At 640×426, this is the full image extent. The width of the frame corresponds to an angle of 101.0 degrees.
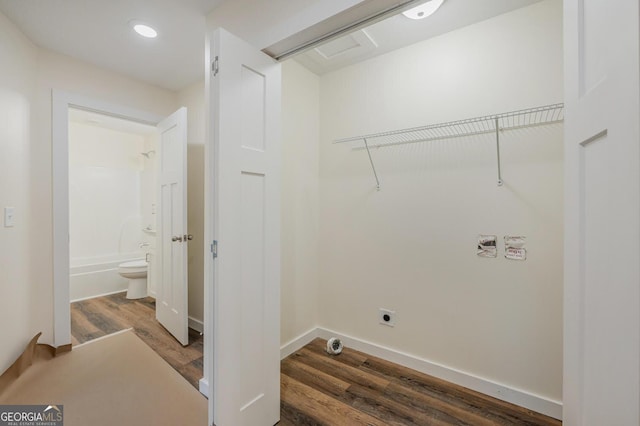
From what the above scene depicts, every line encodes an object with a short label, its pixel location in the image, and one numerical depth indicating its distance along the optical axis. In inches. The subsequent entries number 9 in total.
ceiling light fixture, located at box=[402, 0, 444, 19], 62.0
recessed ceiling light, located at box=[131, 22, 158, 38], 71.2
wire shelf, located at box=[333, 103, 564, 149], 61.2
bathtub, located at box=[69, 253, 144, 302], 140.9
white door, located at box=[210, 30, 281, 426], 48.1
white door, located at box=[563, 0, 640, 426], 20.0
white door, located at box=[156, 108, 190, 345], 92.9
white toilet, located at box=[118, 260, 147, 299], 141.0
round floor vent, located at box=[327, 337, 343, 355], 87.5
